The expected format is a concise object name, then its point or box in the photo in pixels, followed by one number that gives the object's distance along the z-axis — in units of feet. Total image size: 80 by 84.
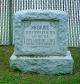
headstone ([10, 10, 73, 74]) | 16.16
